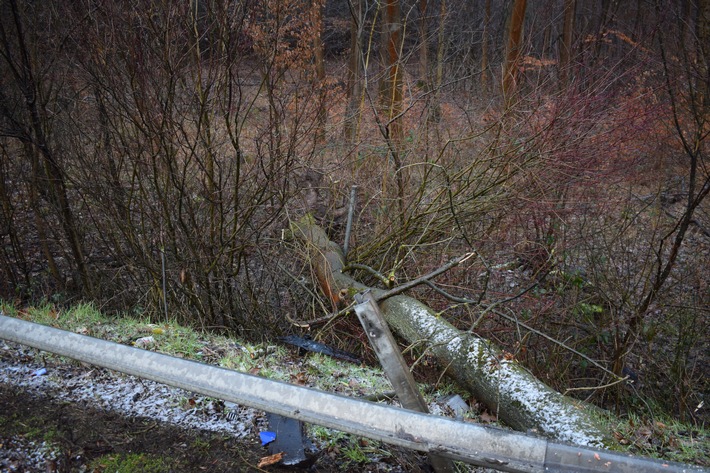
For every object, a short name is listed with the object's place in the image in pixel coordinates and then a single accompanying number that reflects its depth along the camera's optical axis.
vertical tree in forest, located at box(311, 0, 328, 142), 6.49
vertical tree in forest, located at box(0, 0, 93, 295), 6.46
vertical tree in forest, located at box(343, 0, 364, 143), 8.45
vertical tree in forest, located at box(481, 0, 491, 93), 11.02
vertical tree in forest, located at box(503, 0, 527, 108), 10.93
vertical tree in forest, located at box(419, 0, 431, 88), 10.59
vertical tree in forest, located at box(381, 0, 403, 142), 8.47
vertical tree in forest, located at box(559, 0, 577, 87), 8.26
